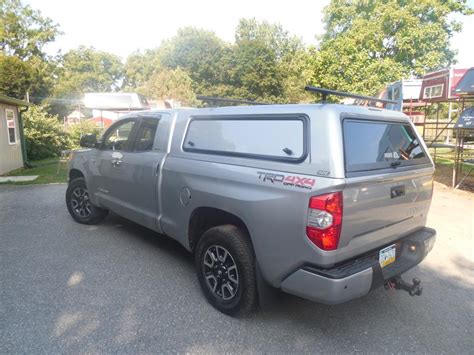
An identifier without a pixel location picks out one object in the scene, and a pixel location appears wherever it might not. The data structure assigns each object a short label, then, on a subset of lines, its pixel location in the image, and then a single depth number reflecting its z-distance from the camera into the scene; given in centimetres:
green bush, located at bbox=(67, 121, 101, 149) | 1902
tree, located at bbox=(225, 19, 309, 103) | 4597
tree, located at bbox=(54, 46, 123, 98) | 4338
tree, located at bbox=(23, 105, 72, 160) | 1581
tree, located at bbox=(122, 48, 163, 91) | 6769
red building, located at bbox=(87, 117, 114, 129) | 3528
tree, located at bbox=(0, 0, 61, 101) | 3241
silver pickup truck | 251
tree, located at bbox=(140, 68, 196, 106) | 4521
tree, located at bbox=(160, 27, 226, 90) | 4934
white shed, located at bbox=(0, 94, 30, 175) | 1187
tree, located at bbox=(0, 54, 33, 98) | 2661
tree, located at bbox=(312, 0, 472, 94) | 1789
